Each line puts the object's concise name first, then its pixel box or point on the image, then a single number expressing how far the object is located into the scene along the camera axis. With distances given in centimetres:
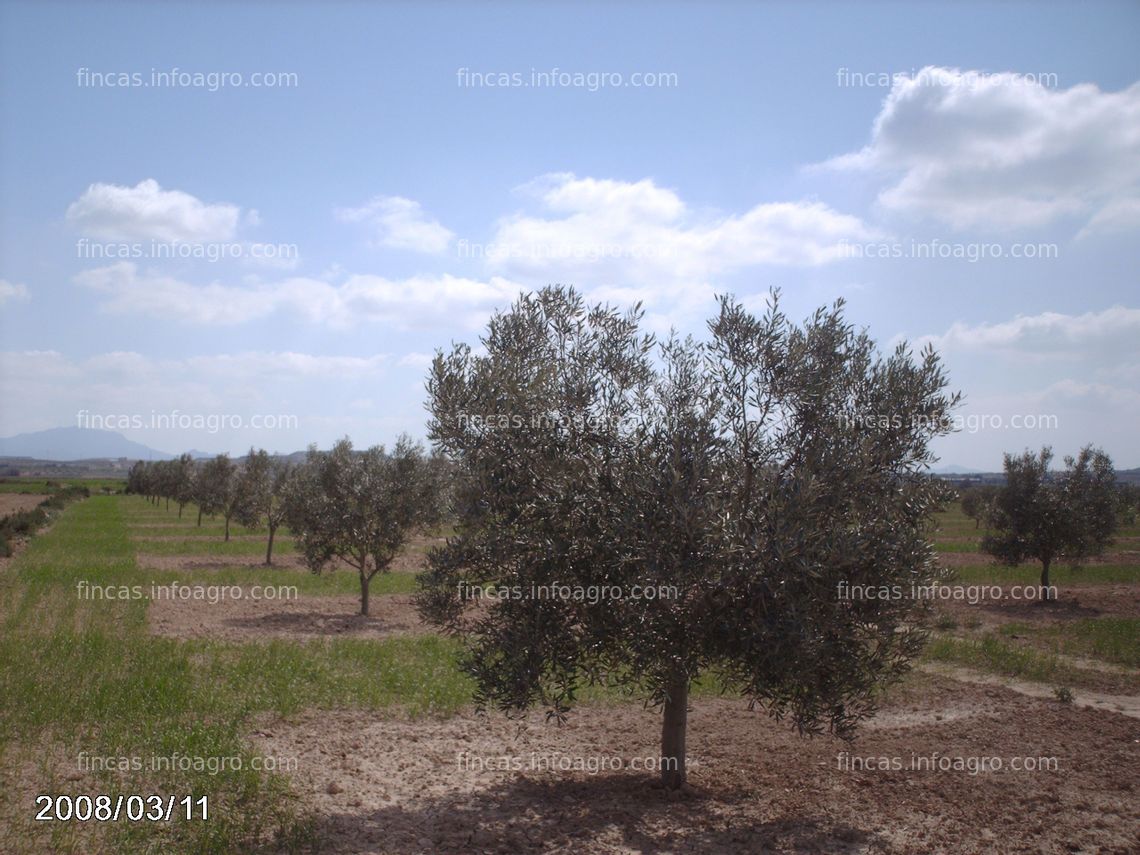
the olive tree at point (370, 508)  2527
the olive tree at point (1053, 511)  2988
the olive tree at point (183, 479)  7150
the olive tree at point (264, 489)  3972
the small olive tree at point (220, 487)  4979
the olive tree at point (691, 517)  771
